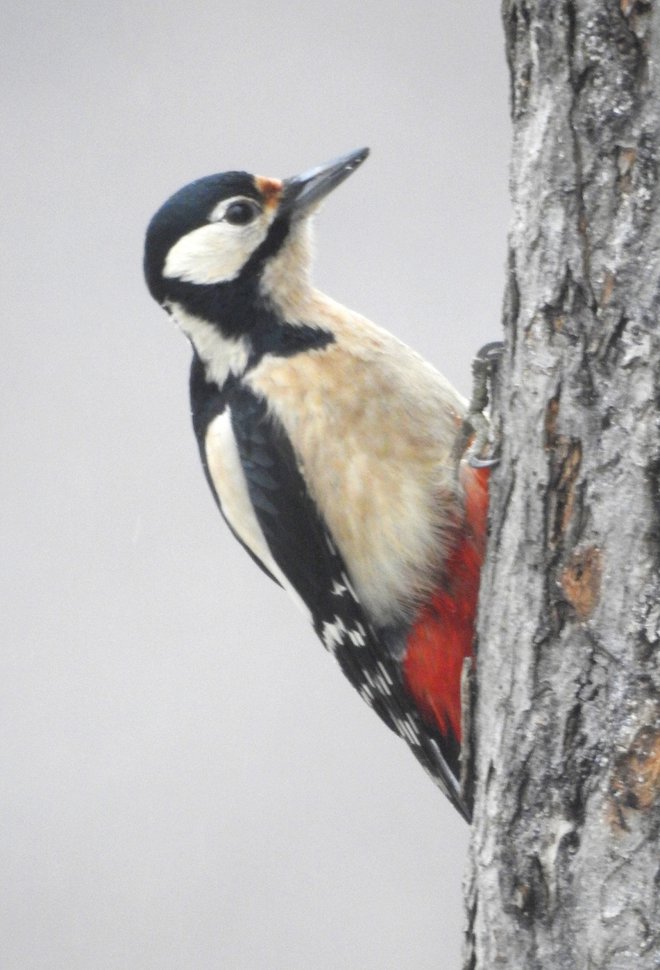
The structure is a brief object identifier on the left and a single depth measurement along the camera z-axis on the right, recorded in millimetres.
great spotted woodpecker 4807
